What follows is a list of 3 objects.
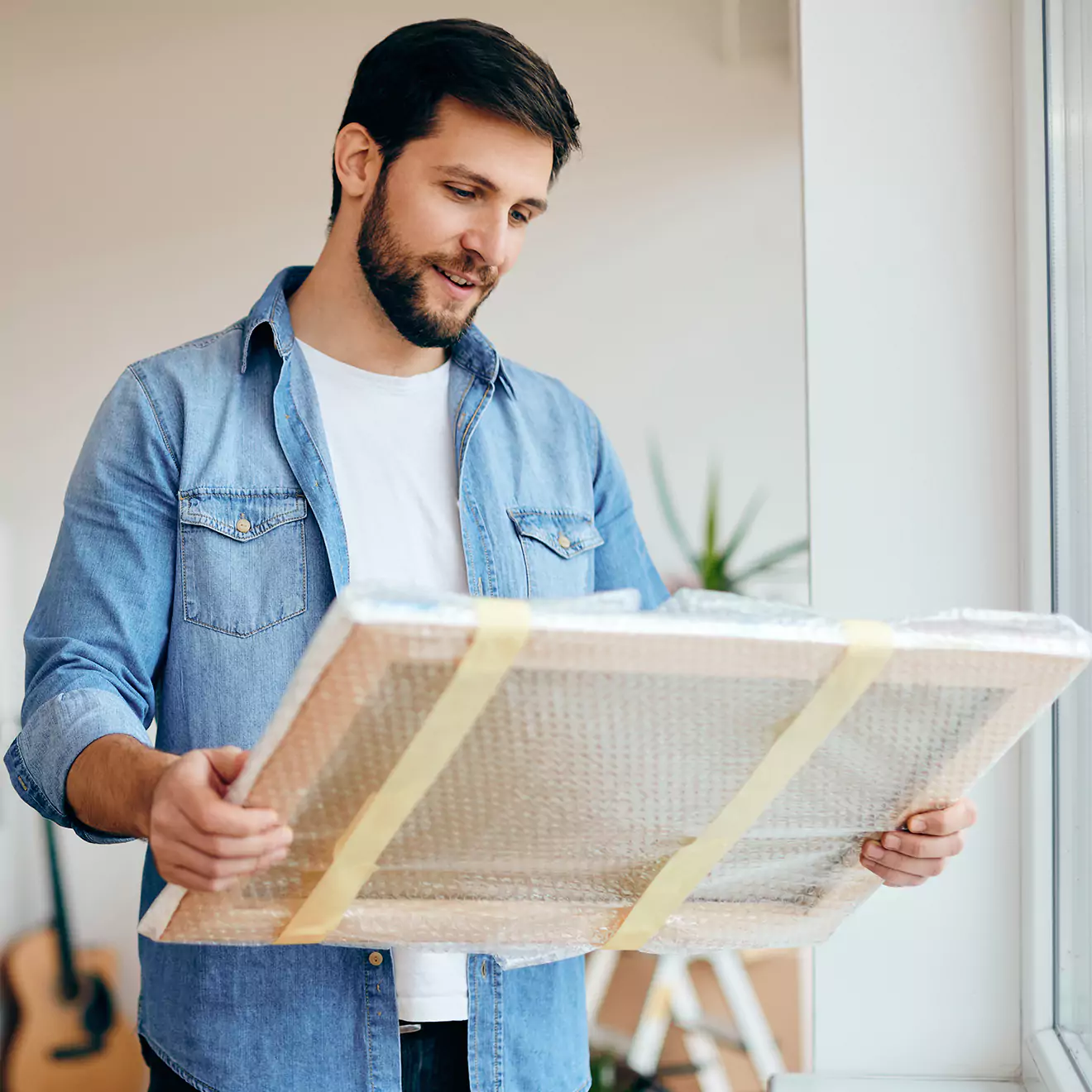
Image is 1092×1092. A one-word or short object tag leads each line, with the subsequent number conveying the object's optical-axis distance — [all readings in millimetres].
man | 975
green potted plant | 2441
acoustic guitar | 2301
